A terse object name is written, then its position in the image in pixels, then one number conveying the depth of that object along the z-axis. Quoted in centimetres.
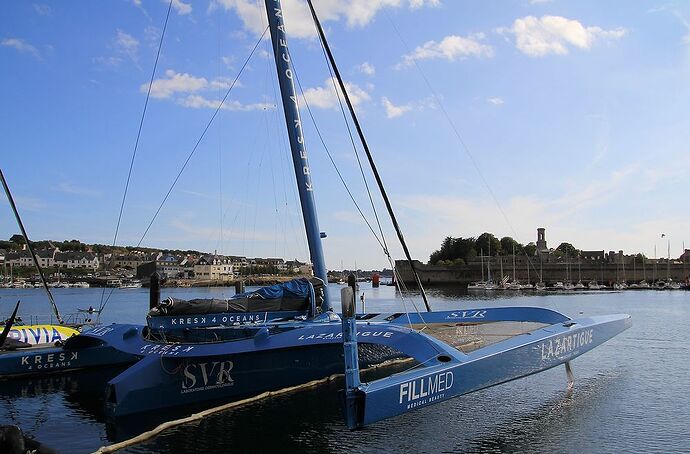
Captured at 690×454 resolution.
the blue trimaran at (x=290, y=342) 999
